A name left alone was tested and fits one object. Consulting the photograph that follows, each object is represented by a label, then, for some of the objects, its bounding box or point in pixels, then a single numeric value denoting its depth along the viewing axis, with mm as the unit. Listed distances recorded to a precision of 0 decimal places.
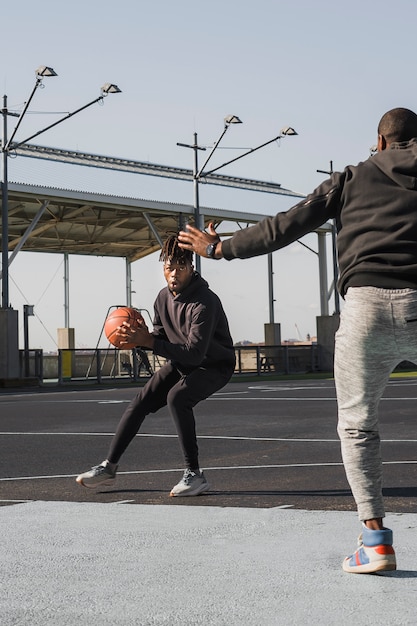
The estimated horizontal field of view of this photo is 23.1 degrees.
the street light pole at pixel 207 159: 36875
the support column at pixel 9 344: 33438
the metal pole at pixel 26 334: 35719
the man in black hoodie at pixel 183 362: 6805
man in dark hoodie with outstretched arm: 4195
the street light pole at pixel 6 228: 28984
